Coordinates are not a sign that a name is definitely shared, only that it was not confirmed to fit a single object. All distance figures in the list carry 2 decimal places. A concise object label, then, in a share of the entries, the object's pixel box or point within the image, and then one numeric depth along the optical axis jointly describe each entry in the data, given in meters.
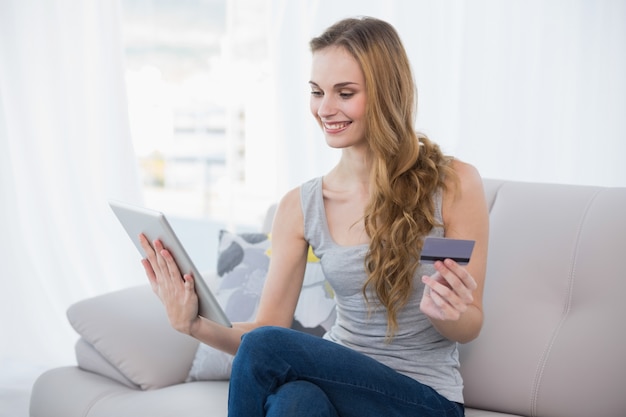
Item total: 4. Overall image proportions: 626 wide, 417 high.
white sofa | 1.78
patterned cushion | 2.13
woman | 1.56
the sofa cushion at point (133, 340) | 2.09
